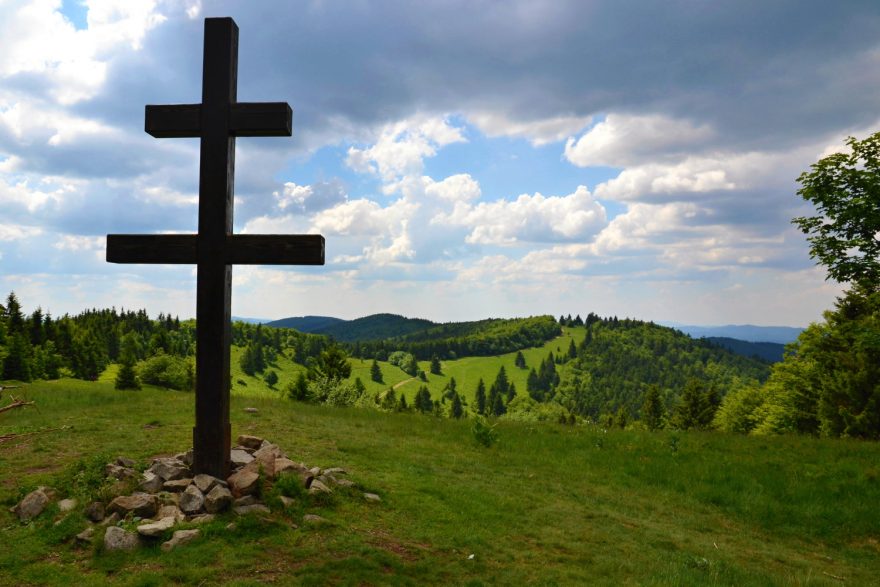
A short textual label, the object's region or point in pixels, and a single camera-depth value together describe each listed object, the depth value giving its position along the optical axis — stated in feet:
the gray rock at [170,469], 30.14
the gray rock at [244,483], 28.68
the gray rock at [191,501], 26.89
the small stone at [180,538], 23.77
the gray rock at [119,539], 23.86
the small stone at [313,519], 27.02
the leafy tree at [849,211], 58.54
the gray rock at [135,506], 26.30
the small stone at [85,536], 24.73
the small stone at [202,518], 25.96
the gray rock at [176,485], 28.96
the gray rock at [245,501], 27.76
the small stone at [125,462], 33.33
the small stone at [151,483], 28.91
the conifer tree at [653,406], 277.85
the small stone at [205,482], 28.68
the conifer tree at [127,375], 221.05
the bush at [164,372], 275.39
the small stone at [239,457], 33.24
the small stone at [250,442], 39.22
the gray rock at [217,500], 27.04
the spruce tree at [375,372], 617.29
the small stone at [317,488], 30.08
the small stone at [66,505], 27.86
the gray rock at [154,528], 24.35
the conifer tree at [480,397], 580.30
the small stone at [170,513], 26.21
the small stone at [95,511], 26.55
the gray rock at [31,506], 27.86
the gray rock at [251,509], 26.94
